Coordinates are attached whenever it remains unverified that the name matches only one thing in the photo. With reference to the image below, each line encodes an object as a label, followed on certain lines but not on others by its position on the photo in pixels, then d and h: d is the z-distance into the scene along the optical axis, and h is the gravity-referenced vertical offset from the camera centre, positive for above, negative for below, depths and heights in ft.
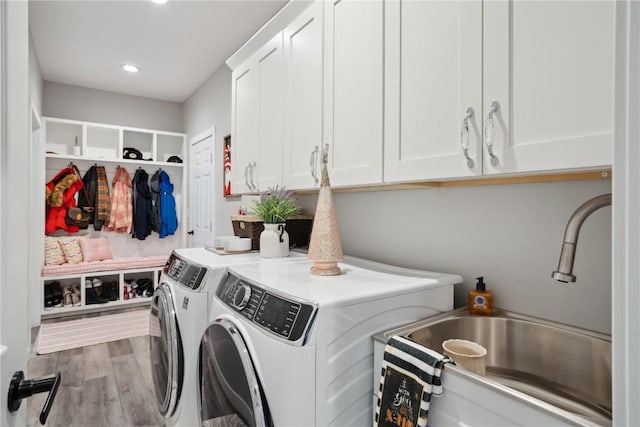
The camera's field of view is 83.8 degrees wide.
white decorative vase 6.00 -0.49
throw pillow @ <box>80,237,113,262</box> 13.55 -1.46
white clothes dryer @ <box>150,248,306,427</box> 4.92 -1.62
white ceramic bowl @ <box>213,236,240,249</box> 6.67 -0.55
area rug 10.33 -3.81
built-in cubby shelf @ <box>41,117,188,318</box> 13.28 +1.89
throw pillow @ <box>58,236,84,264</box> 13.13 -1.39
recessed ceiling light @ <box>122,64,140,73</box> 11.93 +4.91
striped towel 2.80 -1.38
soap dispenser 4.18 -1.02
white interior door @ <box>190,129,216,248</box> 12.87 +0.93
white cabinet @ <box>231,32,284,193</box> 6.43 +1.85
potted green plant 6.00 -0.14
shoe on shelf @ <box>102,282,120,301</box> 13.70 -3.11
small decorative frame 11.23 +1.54
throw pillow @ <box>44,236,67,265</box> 12.73 -1.47
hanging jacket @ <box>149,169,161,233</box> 15.26 +0.53
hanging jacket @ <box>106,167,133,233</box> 14.56 +0.32
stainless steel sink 3.28 -1.42
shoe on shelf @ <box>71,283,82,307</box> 13.01 -3.13
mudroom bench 12.66 -2.73
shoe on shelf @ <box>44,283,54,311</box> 12.48 -3.04
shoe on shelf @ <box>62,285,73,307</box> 12.89 -3.16
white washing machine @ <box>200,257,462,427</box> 3.14 -1.23
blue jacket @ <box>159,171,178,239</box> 15.44 +0.10
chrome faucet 2.76 -0.14
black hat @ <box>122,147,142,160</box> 14.75 +2.44
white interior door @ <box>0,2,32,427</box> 2.11 +0.14
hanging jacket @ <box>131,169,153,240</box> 14.98 +0.17
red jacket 13.24 +0.53
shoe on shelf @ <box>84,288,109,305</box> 13.26 -3.18
